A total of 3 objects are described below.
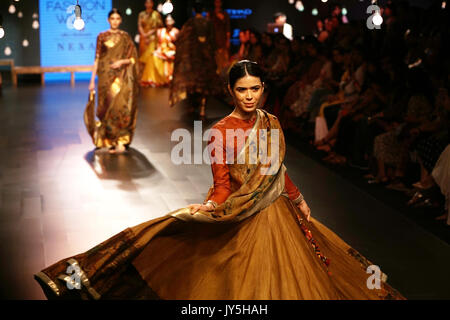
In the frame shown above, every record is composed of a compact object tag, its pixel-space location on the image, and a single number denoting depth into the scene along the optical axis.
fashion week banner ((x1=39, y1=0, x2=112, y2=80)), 14.01
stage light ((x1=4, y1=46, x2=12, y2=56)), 13.95
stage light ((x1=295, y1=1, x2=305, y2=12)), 11.81
